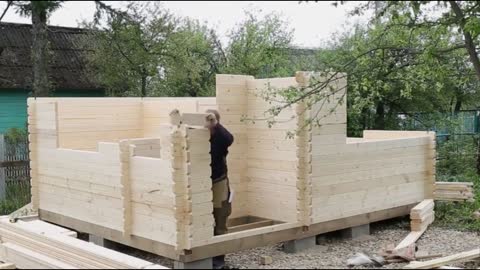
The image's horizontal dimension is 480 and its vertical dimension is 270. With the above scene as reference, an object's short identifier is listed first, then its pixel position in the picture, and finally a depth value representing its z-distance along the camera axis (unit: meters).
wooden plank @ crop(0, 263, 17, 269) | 7.50
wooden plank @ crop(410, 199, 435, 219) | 9.72
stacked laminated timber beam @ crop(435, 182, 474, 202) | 11.39
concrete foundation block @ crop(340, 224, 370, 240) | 9.37
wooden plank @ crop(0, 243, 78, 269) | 6.90
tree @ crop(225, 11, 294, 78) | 17.61
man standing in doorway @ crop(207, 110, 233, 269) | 7.51
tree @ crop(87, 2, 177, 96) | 14.32
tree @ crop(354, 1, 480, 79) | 7.85
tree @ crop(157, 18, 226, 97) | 15.30
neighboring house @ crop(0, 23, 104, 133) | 16.50
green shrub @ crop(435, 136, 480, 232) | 10.61
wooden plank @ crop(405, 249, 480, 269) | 7.16
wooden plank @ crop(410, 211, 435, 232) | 9.71
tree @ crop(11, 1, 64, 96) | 13.90
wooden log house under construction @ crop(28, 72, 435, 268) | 7.03
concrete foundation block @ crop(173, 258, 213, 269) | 7.11
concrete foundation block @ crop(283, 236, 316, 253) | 8.45
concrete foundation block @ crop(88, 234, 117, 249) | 8.59
